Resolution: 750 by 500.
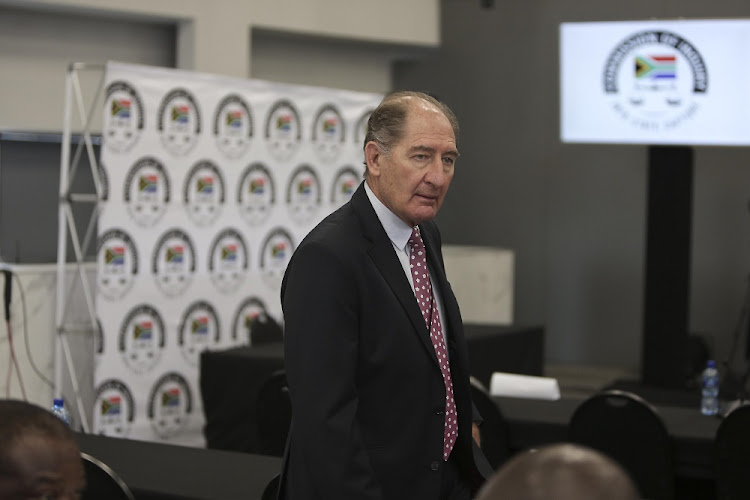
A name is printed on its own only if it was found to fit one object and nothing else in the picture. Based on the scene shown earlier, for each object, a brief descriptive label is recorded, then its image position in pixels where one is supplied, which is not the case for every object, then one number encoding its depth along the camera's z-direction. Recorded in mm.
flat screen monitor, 15641
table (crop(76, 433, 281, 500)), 6102
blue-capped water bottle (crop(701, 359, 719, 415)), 9019
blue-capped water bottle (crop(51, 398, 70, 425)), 7148
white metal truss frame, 12842
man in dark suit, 4267
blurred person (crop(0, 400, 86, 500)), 2630
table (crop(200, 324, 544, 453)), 11606
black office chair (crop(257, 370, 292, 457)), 8731
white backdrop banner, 13001
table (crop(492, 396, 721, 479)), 8230
